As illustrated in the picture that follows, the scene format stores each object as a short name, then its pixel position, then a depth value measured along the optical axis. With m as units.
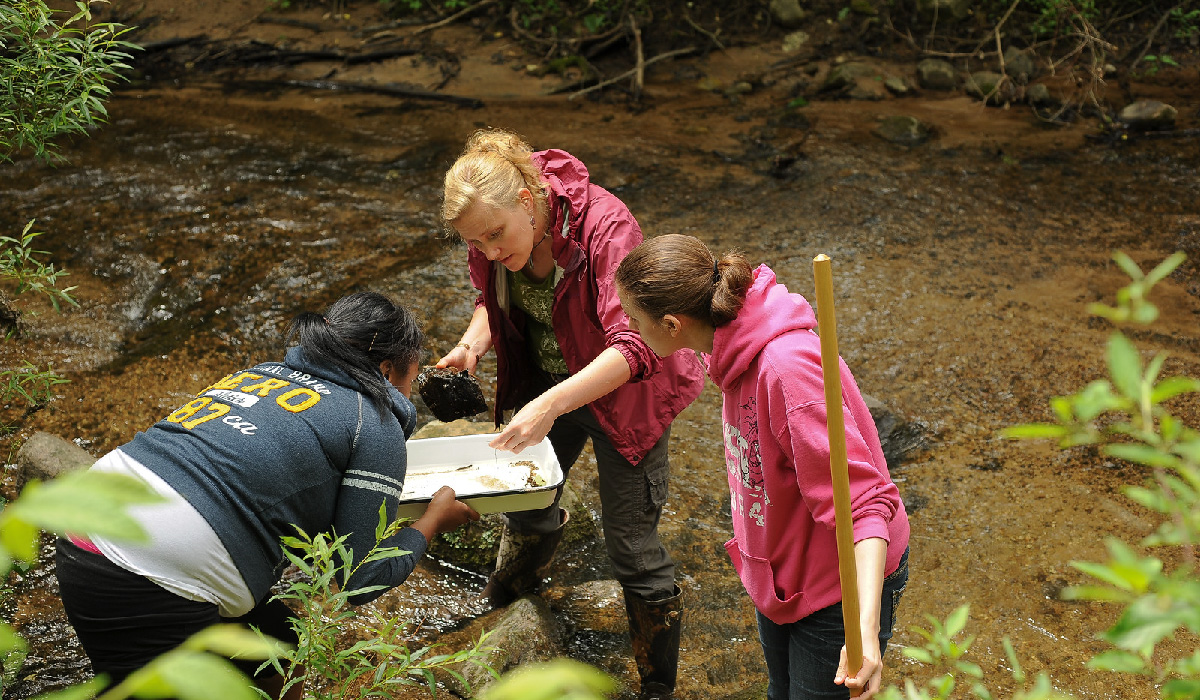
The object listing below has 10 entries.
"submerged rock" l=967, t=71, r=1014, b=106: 8.08
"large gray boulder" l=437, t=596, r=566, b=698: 2.75
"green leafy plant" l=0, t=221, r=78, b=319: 2.83
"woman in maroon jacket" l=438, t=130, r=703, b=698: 2.34
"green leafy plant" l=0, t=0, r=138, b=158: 2.85
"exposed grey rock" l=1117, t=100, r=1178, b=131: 7.36
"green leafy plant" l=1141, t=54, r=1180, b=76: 8.56
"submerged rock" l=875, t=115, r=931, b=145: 7.44
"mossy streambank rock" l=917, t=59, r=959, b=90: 8.57
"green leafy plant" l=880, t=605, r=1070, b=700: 0.82
